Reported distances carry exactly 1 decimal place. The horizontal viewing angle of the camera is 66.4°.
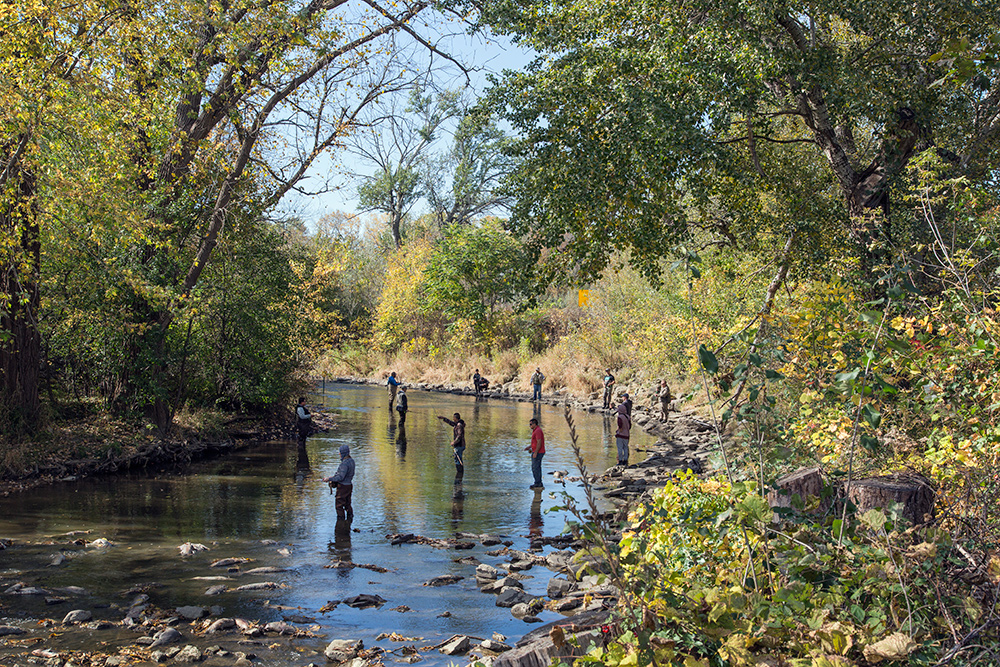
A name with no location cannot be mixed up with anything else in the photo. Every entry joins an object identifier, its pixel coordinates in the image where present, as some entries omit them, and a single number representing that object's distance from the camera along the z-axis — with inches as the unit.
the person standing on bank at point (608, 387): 1224.3
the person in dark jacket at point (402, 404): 1049.5
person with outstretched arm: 702.5
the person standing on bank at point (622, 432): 726.5
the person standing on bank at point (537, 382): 1412.4
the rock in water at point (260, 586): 392.5
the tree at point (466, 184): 2358.5
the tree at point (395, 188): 2330.2
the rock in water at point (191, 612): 343.0
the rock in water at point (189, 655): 298.2
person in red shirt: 629.9
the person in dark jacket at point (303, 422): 869.8
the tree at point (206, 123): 620.4
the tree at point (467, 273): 1681.8
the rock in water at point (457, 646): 306.7
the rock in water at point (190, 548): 457.7
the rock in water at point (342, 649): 302.0
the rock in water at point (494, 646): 303.4
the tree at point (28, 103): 479.8
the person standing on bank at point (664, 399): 1063.0
